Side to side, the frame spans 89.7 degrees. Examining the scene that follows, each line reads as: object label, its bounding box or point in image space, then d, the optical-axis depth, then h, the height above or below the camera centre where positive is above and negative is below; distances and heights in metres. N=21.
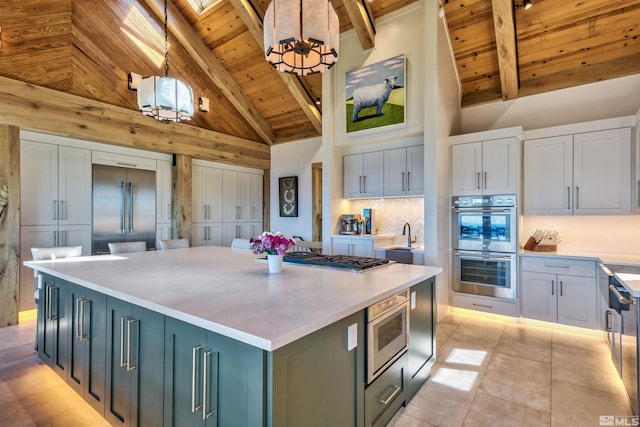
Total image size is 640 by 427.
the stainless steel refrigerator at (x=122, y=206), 4.60 +0.11
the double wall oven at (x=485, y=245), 3.76 -0.37
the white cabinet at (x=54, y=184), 3.95 +0.38
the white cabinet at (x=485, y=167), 3.78 +0.58
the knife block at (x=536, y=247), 3.73 -0.38
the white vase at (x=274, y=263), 2.18 -0.33
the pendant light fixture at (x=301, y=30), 2.06 +1.21
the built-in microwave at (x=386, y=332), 1.65 -0.66
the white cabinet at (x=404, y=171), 4.30 +0.59
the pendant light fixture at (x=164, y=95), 3.02 +1.13
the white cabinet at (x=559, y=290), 3.36 -0.83
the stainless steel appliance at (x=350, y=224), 4.90 -0.15
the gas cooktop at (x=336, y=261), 2.28 -0.36
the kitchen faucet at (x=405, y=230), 4.48 -0.23
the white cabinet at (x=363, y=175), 4.65 +0.59
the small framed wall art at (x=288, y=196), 6.70 +0.38
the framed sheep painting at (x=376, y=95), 4.18 +1.63
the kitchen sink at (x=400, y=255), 4.14 -0.53
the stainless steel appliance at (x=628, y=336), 1.95 -0.79
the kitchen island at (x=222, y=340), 1.18 -0.58
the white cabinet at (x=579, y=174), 3.35 +0.45
